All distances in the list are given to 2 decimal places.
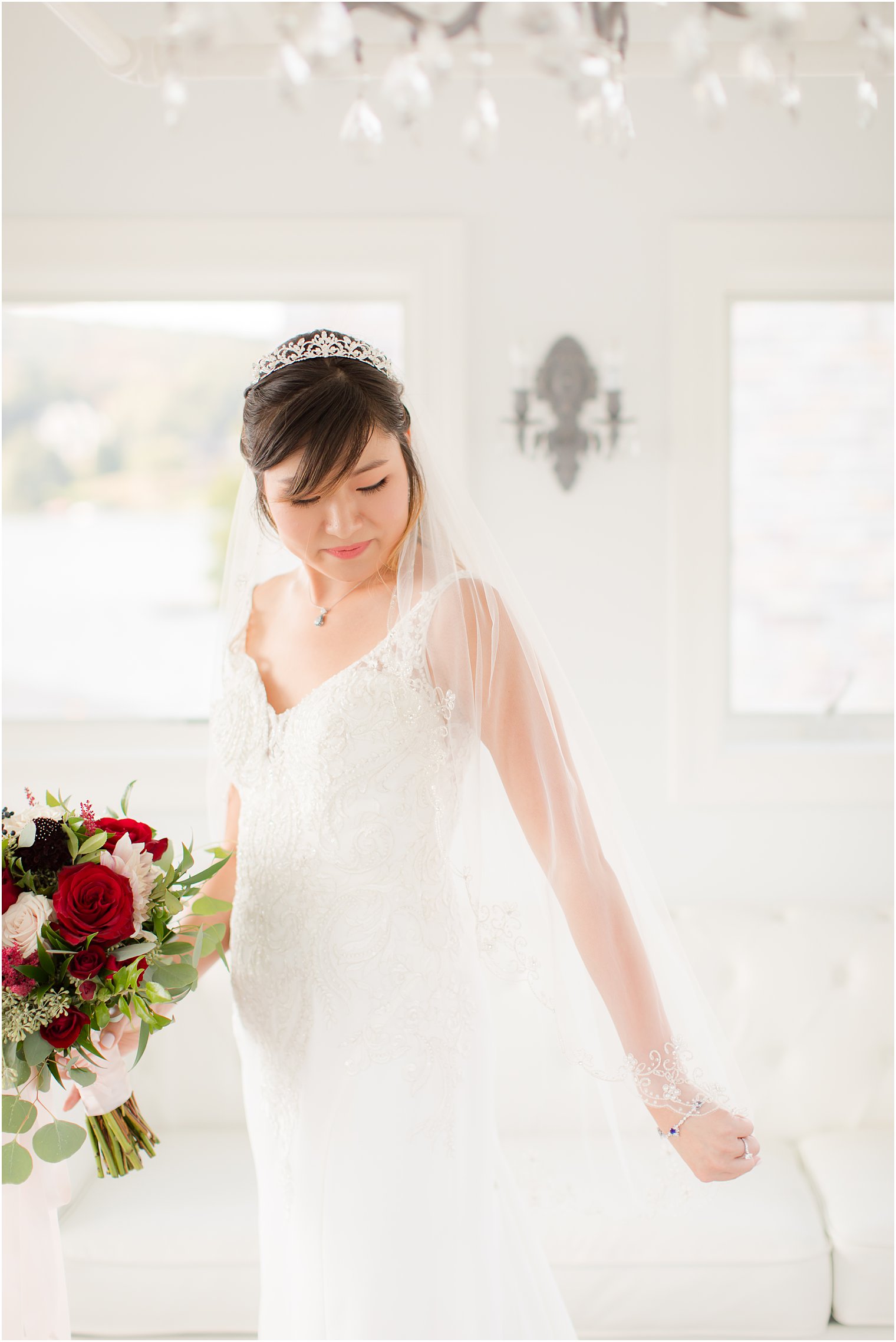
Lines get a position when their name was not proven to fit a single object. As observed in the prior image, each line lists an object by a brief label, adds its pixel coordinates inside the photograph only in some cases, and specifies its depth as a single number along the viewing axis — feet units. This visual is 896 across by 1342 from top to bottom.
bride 4.47
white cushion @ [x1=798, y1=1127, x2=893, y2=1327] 6.88
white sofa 6.90
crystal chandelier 2.39
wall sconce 9.05
